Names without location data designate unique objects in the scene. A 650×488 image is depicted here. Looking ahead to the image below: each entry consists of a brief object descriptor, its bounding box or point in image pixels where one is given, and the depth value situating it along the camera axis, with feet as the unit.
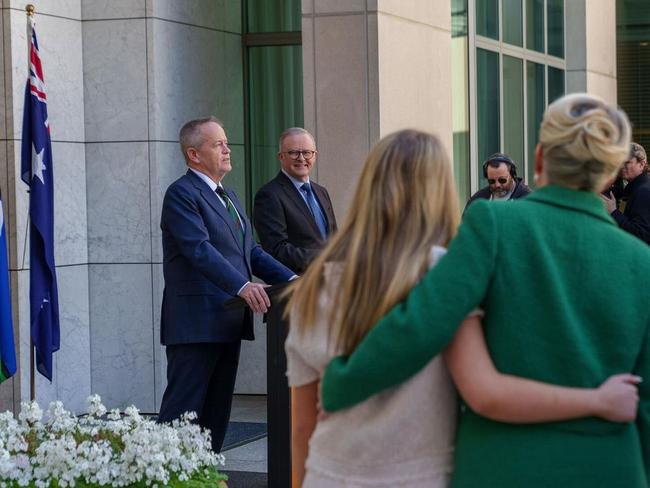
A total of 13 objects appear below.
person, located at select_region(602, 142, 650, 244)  34.35
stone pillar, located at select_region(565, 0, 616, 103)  56.75
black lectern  21.24
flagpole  25.76
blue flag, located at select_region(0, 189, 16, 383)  25.40
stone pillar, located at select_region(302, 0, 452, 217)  32.60
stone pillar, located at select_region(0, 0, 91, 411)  29.66
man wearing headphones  33.78
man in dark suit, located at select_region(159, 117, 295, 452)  23.15
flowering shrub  17.04
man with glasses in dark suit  26.81
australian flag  26.30
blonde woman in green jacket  9.10
